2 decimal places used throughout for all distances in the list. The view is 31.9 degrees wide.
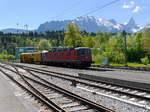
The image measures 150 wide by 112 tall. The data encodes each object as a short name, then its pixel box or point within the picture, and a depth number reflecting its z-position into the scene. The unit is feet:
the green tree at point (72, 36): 271.08
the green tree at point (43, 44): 479.41
